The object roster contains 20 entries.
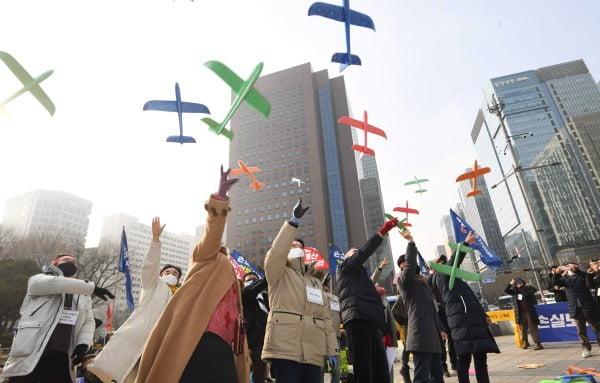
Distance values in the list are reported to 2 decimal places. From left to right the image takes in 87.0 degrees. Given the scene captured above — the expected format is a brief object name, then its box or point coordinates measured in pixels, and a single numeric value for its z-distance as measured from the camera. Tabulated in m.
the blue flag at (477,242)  6.16
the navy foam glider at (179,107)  6.07
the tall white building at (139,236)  107.19
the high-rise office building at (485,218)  90.62
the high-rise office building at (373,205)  120.25
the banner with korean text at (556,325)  9.12
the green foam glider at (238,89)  4.11
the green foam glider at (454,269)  4.48
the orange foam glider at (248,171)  8.29
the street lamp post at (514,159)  13.73
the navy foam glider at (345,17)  5.47
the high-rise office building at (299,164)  79.88
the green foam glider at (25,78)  4.56
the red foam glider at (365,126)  8.42
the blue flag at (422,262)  7.41
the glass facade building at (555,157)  73.12
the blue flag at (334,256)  11.46
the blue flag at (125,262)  9.45
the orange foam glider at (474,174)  8.01
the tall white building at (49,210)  79.75
